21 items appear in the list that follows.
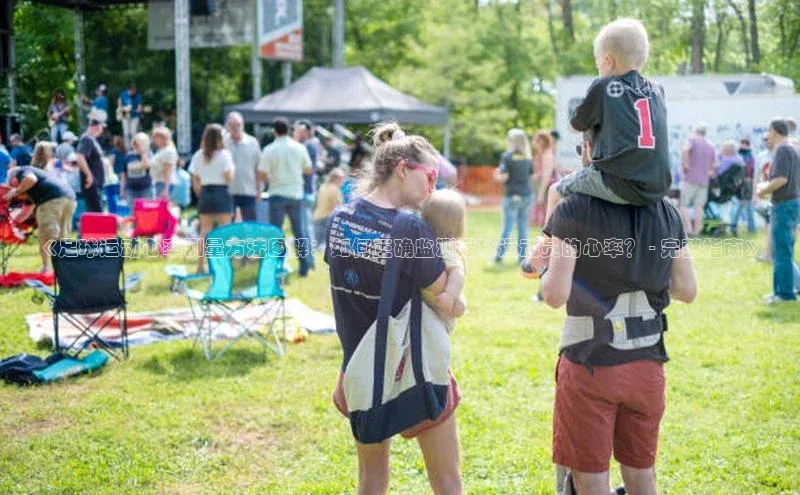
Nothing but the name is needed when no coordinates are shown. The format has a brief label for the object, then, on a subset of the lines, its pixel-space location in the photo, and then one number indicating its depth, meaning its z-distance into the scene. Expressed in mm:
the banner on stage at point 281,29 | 20250
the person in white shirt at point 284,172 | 9625
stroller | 14883
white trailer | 15703
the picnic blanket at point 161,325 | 6855
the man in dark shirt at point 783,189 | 7801
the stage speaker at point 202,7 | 19719
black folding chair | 6082
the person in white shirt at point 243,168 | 9805
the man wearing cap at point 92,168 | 10617
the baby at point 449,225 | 2793
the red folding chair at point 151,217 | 10773
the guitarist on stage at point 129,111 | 17984
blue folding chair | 6535
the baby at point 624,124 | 2428
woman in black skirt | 9289
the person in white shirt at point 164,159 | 11297
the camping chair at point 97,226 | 9133
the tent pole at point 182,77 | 17378
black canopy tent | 16391
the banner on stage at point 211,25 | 20359
